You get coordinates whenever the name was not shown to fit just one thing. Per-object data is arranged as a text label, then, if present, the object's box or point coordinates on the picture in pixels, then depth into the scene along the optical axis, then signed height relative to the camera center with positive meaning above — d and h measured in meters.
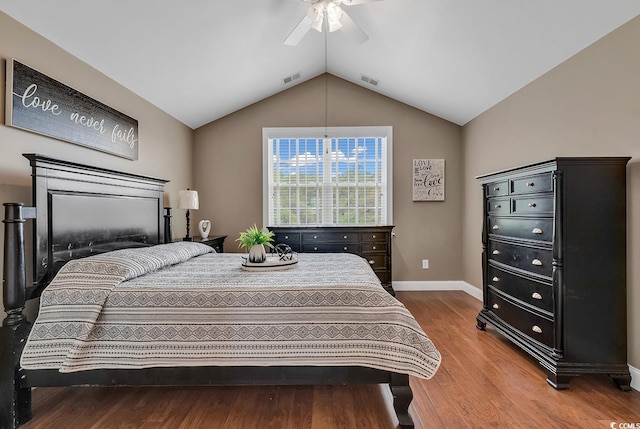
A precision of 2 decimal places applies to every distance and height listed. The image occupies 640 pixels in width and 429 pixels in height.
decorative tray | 2.34 -0.40
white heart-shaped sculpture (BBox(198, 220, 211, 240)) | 4.11 -0.21
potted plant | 2.48 -0.25
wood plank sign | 1.93 +0.73
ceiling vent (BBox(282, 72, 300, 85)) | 4.24 +1.84
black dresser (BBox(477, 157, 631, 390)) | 2.04 -0.38
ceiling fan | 2.29 +1.51
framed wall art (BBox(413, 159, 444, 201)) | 4.57 +0.47
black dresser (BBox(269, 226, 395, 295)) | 4.10 -0.38
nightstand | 3.82 -0.37
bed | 1.69 -0.68
